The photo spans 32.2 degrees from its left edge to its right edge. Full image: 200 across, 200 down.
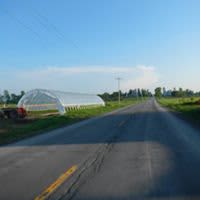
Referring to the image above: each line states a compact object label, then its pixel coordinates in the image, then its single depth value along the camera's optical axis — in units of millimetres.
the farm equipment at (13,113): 37031
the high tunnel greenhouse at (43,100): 47469
